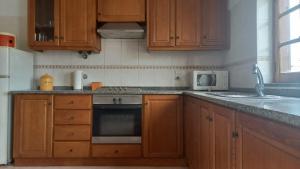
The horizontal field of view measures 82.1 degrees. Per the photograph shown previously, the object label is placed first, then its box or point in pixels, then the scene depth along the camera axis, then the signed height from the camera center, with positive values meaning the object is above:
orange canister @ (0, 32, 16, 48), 1.93 +0.51
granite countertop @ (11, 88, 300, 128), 0.51 -0.10
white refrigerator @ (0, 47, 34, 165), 1.87 -0.09
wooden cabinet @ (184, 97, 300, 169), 0.55 -0.25
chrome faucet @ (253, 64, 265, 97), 1.29 +0.00
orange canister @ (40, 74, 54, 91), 2.18 +0.01
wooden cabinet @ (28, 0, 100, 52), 2.10 +0.72
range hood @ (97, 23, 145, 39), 2.04 +0.64
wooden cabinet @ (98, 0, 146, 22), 2.10 +0.88
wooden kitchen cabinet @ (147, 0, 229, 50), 2.12 +0.76
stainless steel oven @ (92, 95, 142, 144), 1.96 -0.40
